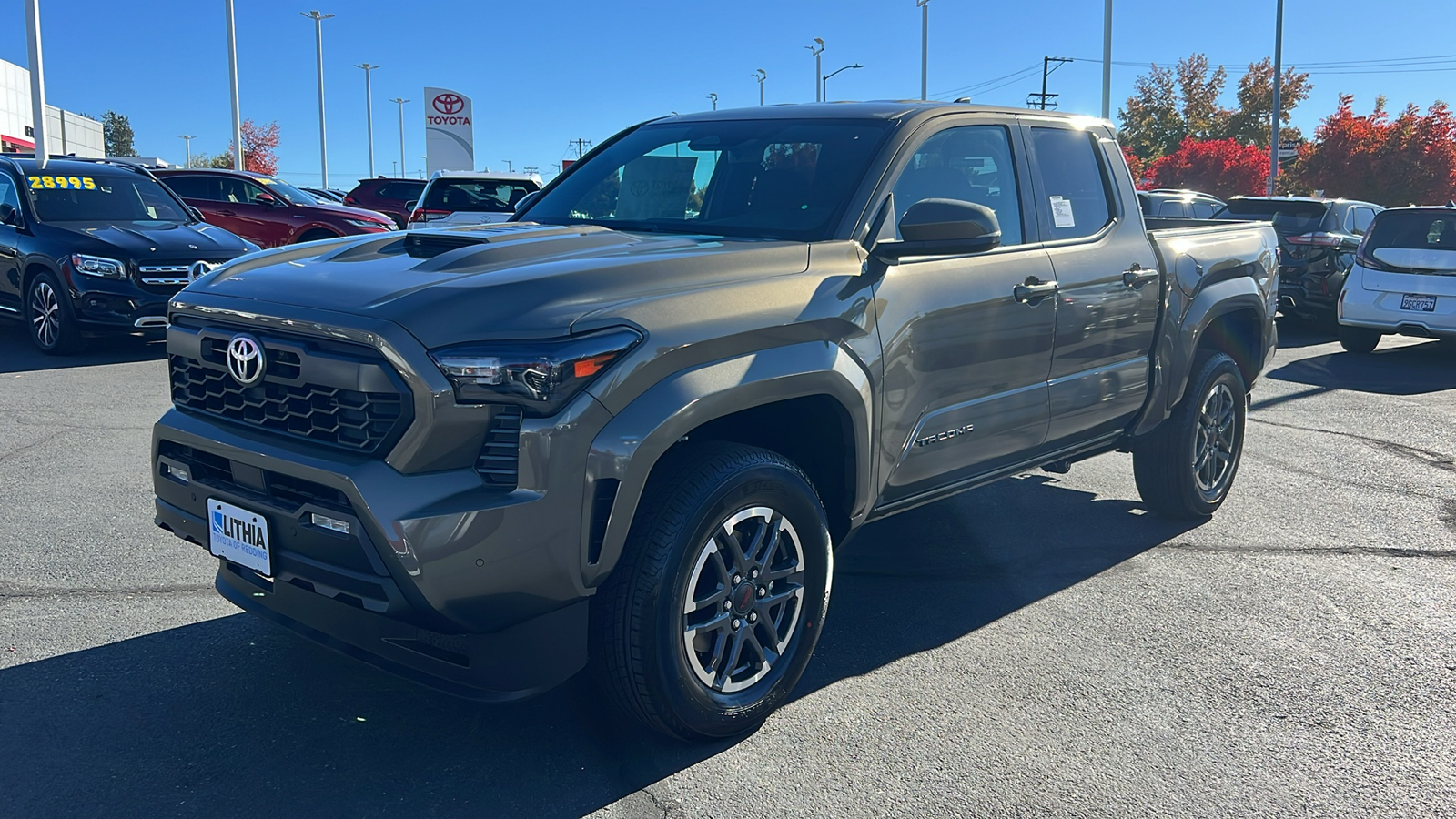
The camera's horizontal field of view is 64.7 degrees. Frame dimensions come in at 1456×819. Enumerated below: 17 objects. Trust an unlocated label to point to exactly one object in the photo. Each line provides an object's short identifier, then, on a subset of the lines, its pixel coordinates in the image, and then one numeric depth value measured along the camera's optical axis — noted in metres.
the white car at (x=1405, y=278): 11.73
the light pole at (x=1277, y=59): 33.84
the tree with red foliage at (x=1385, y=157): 41.19
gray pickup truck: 2.82
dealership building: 61.94
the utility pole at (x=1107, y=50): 34.38
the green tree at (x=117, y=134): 109.38
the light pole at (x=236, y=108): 36.93
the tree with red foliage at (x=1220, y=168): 49.31
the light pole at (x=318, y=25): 54.72
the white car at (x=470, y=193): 16.52
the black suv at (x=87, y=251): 10.07
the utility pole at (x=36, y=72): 22.69
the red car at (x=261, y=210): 16.02
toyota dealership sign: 41.16
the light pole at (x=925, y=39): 46.56
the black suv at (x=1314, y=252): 14.44
